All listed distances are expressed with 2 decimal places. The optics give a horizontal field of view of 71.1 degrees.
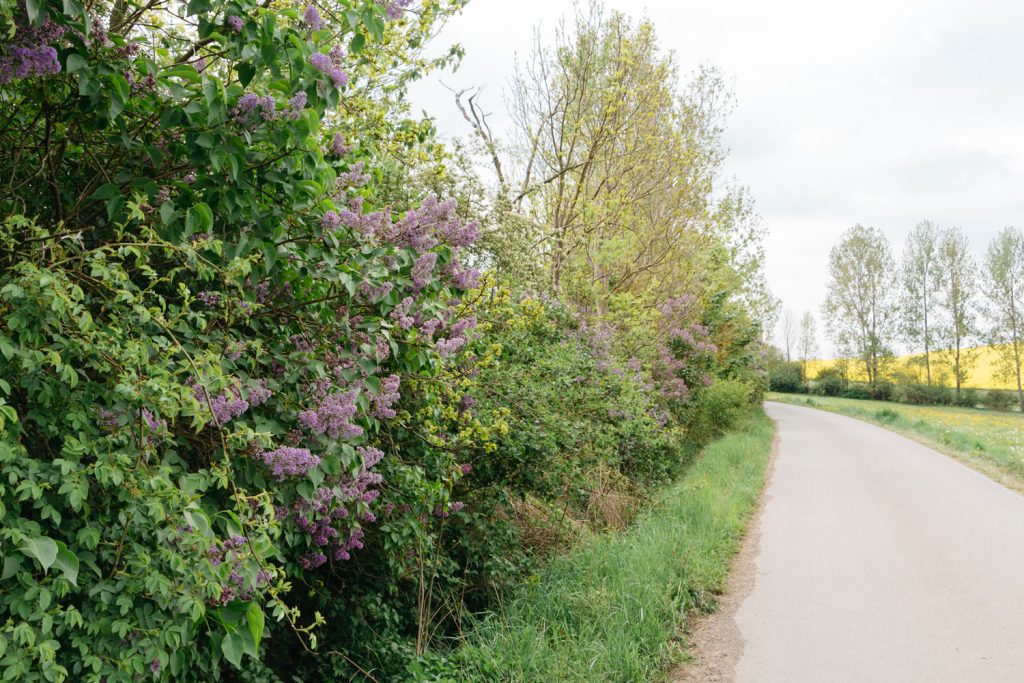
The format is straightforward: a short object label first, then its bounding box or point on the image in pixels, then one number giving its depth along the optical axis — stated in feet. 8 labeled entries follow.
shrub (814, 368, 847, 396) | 184.49
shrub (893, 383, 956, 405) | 159.22
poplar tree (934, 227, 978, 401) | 154.30
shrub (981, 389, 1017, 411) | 152.97
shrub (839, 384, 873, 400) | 175.47
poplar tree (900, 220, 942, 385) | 157.69
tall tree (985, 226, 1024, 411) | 143.74
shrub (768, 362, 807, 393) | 202.90
